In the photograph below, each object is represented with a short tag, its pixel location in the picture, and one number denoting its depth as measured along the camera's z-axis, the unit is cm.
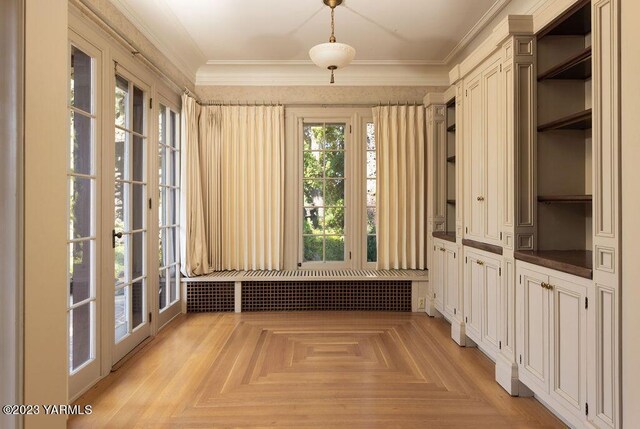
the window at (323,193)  465
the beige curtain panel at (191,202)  410
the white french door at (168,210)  375
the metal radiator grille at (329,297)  432
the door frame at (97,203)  254
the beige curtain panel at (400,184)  448
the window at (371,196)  462
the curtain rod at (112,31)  236
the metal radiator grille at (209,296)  429
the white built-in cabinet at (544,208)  174
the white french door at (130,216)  290
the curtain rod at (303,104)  452
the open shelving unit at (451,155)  404
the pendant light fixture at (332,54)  286
